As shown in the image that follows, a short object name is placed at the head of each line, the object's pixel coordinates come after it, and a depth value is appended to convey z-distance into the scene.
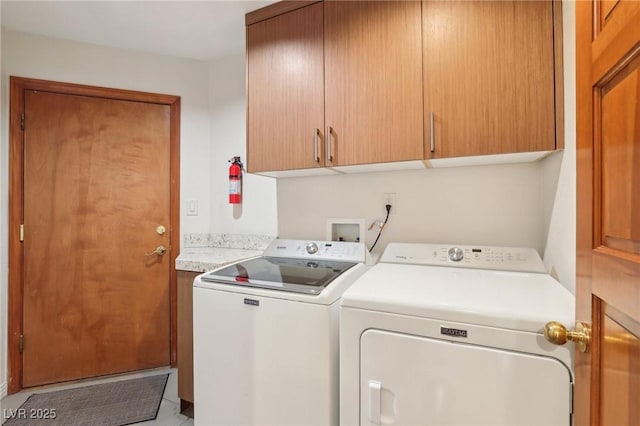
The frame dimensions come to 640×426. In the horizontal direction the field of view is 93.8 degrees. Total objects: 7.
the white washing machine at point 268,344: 1.14
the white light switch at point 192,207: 2.37
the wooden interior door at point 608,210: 0.49
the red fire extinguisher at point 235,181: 2.22
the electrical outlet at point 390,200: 1.76
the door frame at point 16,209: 1.97
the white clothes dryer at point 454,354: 0.83
